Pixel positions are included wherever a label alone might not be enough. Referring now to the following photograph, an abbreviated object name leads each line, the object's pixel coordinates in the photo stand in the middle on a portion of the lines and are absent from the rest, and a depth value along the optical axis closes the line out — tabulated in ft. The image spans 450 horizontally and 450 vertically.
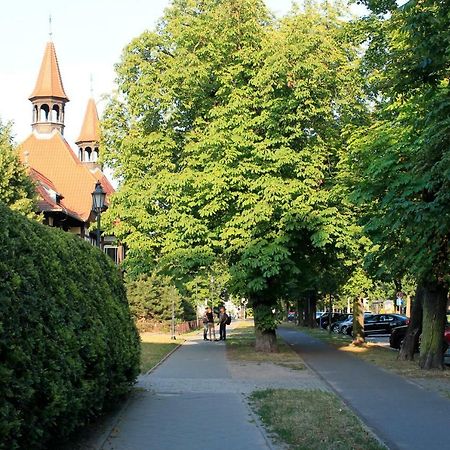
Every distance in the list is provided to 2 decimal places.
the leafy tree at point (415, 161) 30.09
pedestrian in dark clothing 103.65
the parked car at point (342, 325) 143.57
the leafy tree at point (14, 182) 93.20
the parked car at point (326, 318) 160.97
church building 142.07
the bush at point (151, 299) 134.10
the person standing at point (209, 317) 104.06
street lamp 56.49
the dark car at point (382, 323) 131.44
